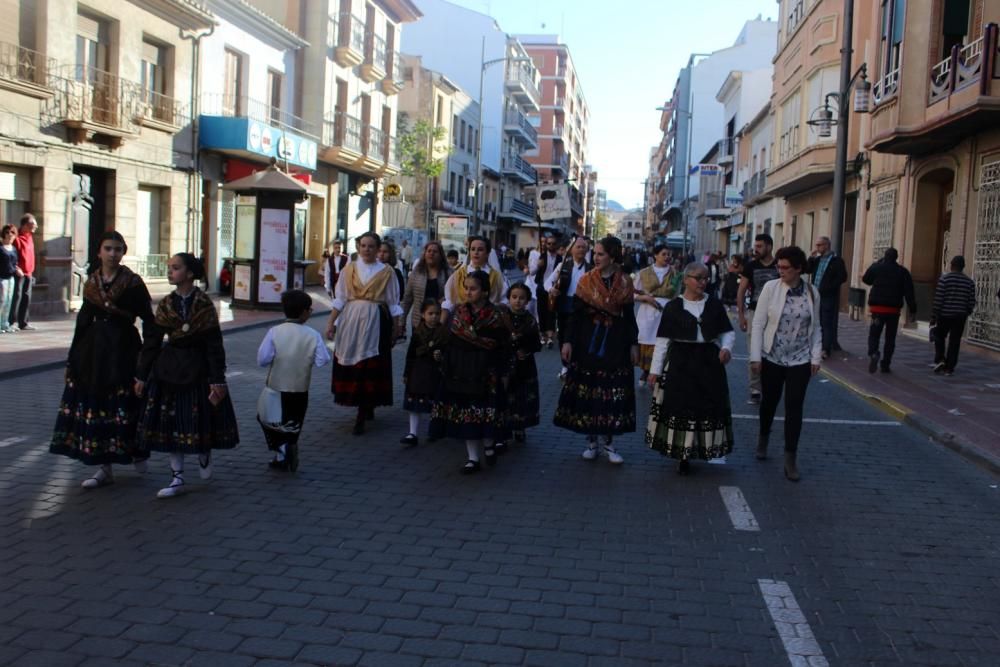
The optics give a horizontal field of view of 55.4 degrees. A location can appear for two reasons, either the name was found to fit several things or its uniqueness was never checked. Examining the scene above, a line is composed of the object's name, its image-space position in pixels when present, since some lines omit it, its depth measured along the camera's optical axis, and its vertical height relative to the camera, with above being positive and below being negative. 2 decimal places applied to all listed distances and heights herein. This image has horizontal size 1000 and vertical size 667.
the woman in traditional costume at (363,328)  8.31 -0.63
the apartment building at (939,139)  15.66 +2.69
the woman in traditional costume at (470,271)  7.91 -0.14
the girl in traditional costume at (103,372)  5.88 -0.80
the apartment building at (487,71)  63.97 +13.11
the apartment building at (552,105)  91.69 +15.84
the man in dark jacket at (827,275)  13.77 +0.08
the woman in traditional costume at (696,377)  6.95 -0.76
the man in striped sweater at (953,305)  12.98 -0.25
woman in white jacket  7.17 -0.43
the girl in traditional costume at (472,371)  6.78 -0.78
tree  42.12 +4.98
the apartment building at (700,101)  72.88 +15.20
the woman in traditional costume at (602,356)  7.29 -0.68
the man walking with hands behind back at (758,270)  11.54 +0.08
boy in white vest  6.58 -0.76
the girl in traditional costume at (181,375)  5.90 -0.79
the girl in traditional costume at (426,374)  7.86 -0.95
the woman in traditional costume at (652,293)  10.67 -0.24
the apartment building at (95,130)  17.17 +2.24
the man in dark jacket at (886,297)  13.17 -0.19
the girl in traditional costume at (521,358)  7.50 -0.76
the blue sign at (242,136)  23.81 +2.92
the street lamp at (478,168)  49.59 +5.10
